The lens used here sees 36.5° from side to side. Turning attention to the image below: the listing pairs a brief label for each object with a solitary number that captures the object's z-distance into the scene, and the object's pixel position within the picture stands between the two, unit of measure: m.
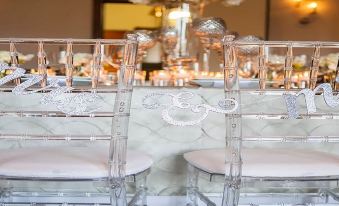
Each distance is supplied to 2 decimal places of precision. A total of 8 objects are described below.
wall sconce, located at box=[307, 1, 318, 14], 6.01
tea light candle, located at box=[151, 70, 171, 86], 2.33
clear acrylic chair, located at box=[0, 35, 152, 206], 1.19
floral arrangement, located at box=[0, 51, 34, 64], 1.89
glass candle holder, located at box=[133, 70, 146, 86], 2.30
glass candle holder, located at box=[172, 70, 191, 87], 2.29
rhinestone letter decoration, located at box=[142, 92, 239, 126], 1.21
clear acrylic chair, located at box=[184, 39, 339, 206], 1.22
